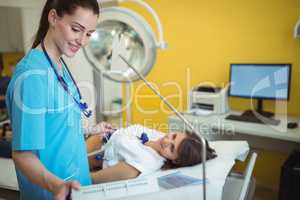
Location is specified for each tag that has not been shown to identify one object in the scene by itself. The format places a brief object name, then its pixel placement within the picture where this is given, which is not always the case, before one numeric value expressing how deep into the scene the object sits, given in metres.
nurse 0.71
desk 1.76
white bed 0.85
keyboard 1.92
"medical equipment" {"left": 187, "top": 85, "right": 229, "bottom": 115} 2.16
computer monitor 1.96
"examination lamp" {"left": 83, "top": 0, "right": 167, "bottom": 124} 1.19
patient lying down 1.24
